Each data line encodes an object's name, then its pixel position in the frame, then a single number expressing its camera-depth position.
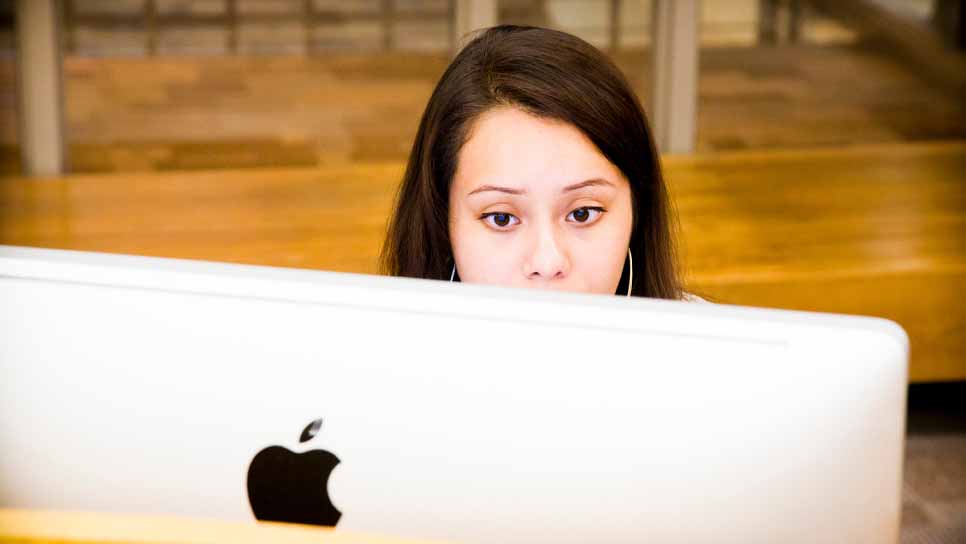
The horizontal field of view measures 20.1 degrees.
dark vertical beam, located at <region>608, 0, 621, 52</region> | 4.44
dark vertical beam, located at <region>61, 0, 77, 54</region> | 4.21
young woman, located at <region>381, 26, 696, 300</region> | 1.81
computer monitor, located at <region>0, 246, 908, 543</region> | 1.49
